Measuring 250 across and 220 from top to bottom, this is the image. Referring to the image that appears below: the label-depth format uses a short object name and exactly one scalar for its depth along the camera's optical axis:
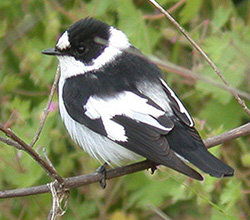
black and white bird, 5.01
